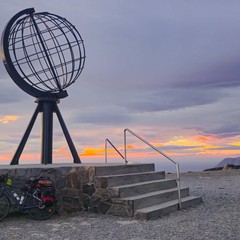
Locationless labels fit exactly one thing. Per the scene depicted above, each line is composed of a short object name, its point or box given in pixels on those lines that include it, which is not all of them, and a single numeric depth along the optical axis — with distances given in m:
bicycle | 5.25
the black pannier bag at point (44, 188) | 5.31
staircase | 5.24
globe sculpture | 7.72
